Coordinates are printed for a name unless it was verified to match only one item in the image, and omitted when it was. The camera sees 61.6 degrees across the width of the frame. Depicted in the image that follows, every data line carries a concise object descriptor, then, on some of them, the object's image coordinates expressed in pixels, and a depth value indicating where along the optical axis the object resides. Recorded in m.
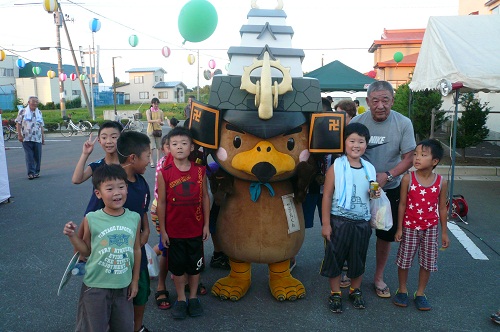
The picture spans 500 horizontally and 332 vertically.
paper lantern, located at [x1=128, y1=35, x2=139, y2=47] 20.36
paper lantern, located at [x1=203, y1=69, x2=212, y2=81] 13.59
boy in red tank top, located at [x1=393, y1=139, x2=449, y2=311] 3.26
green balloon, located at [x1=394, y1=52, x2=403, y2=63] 19.78
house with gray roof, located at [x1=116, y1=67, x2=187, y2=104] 62.32
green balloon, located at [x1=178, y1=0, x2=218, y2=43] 4.57
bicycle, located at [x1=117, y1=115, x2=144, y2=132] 18.05
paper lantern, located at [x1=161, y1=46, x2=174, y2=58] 21.47
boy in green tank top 2.39
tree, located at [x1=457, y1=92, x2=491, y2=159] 9.91
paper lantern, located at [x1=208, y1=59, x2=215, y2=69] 25.88
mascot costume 3.18
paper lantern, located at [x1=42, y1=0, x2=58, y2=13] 14.13
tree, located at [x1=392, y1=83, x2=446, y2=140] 11.88
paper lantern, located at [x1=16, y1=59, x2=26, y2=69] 23.94
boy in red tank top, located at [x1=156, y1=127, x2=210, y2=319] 3.10
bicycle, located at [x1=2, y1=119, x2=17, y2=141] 18.25
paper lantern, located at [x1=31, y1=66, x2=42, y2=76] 28.26
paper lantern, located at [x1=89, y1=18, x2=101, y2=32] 19.23
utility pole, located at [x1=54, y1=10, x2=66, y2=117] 22.81
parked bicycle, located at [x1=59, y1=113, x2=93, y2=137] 20.50
